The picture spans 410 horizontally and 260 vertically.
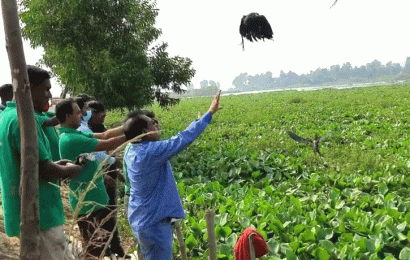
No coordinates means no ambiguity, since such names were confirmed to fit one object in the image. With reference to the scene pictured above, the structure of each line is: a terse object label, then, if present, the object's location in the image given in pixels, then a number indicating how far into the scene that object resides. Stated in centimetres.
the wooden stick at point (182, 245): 319
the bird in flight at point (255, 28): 233
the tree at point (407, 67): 13869
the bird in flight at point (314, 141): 725
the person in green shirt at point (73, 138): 277
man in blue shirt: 251
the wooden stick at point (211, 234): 270
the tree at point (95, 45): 1160
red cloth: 249
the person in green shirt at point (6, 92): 404
